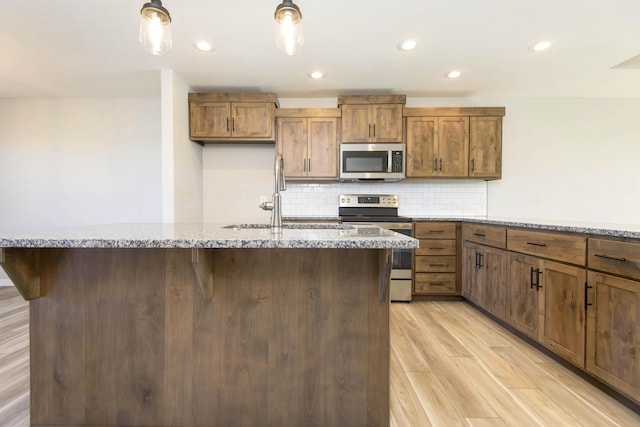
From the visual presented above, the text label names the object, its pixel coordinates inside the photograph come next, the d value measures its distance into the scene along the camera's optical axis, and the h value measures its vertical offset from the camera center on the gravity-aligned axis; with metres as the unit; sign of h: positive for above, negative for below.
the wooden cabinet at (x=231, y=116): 3.21 +1.06
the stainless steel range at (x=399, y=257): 3.11 -0.55
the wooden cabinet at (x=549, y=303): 1.71 -0.68
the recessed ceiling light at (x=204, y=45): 2.35 +1.40
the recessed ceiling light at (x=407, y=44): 2.35 +1.41
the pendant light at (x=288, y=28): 1.19 +0.80
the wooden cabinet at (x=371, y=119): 3.29 +1.05
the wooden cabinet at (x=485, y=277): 2.46 -0.68
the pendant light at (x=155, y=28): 1.17 +0.79
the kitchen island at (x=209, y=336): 1.24 -0.58
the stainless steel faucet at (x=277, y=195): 1.52 +0.07
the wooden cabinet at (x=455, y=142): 3.32 +0.79
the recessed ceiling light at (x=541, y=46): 2.38 +1.41
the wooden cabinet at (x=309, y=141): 3.32 +0.80
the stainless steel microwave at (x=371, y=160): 3.31 +0.57
